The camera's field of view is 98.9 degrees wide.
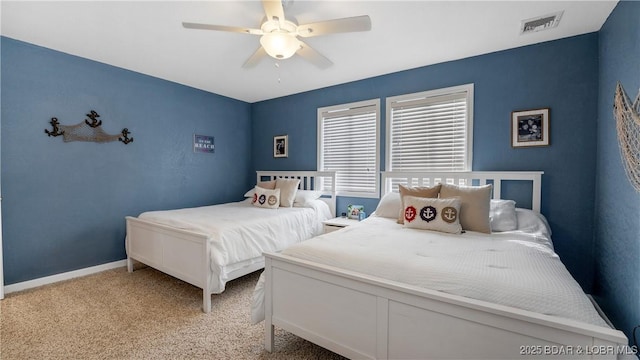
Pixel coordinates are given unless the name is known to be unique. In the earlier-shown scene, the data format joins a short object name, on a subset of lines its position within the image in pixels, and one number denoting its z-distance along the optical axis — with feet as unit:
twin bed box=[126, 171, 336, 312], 7.52
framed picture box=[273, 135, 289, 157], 14.45
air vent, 7.11
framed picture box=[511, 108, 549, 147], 8.45
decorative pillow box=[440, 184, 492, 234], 7.01
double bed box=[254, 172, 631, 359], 3.38
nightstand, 10.44
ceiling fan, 5.66
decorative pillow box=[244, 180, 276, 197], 12.69
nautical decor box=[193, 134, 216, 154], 13.32
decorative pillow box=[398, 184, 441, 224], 8.01
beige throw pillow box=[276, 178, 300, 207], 11.93
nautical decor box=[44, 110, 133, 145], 9.23
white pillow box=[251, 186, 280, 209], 11.65
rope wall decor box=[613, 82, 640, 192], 5.32
